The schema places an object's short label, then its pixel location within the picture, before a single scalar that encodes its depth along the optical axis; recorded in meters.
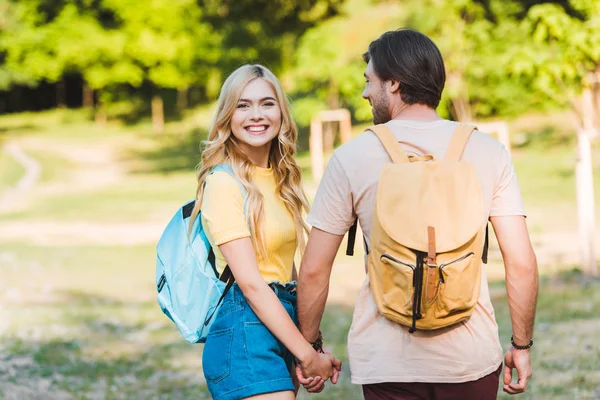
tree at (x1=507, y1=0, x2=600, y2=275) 9.84
